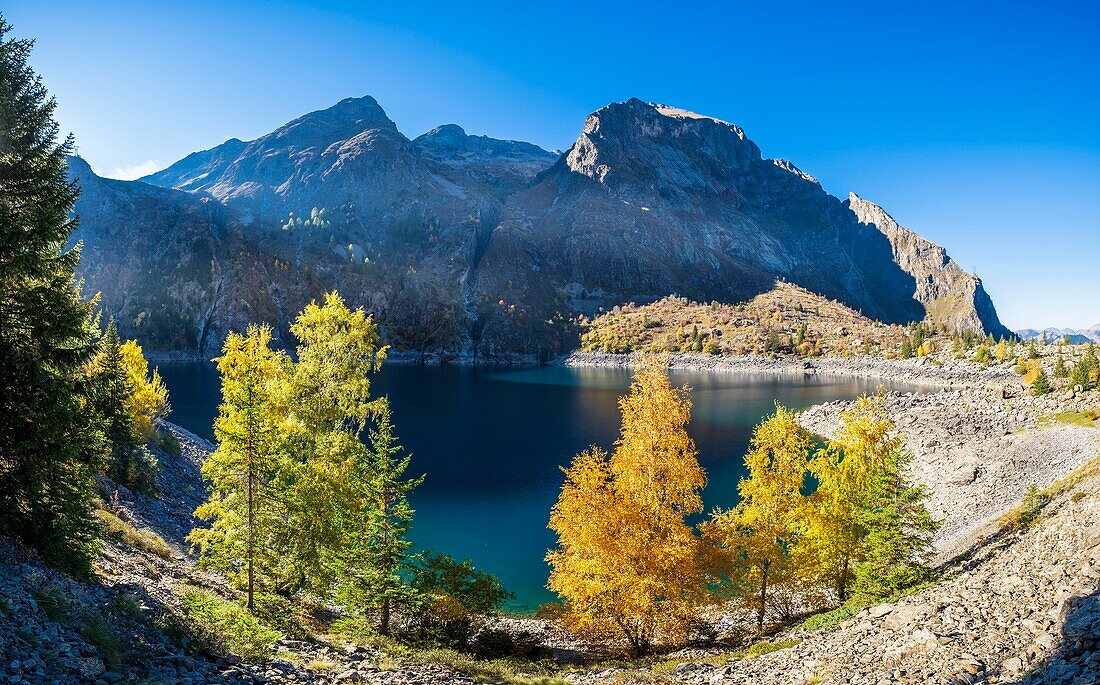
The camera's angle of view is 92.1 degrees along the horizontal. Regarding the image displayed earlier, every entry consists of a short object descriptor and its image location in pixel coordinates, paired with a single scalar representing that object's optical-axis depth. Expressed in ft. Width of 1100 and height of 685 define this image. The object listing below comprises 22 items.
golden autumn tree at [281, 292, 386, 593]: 63.98
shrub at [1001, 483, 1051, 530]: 75.58
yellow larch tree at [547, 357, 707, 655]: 66.28
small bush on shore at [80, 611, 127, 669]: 32.50
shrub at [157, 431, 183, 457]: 142.20
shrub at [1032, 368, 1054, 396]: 210.38
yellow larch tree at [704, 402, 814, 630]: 77.25
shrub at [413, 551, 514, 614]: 72.79
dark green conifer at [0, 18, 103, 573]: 42.57
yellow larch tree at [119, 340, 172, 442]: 132.06
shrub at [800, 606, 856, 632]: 66.49
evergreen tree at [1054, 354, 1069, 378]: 231.67
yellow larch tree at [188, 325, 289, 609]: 60.49
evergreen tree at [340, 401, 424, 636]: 65.67
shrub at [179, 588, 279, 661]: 43.21
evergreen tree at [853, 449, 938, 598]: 68.90
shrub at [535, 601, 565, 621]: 79.47
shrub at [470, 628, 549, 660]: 70.19
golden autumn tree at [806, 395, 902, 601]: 78.95
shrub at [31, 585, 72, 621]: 34.17
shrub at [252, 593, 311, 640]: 58.95
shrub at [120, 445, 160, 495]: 103.76
